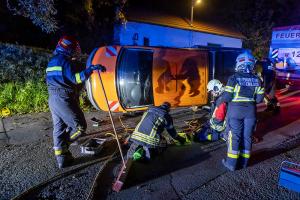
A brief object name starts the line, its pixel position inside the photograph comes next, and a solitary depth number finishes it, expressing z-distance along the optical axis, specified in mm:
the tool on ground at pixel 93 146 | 4293
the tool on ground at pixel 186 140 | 4810
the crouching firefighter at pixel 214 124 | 4668
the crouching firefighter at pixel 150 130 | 3854
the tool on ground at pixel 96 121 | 5883
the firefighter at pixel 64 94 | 3713
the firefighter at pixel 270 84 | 7055
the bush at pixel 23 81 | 7035
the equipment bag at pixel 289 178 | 3205
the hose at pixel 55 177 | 3100
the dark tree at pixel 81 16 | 7734
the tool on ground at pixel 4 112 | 6697
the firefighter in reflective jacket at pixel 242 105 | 3691
